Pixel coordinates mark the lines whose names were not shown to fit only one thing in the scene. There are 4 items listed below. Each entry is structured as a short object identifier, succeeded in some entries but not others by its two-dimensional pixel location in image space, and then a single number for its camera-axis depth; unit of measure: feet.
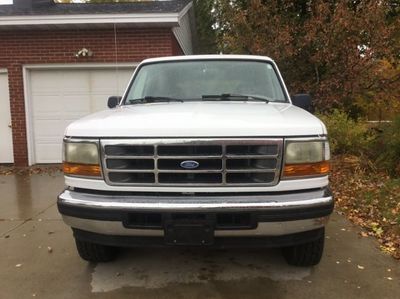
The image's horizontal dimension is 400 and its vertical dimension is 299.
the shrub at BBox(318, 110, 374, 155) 30.73
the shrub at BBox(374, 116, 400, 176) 26.02
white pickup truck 10.76
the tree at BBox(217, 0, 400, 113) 31.65
